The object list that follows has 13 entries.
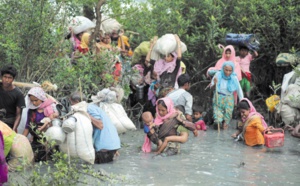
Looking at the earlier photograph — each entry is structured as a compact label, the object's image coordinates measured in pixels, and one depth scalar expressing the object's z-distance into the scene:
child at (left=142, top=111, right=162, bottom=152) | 10.11
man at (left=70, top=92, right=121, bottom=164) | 9.42
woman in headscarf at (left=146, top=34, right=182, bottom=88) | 12.83
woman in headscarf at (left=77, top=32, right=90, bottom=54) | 12.14
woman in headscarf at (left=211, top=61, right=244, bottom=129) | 12.87
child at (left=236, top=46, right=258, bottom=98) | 13.67
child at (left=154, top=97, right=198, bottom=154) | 10.12
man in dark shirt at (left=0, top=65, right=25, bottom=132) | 9.59
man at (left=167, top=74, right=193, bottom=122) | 11.41
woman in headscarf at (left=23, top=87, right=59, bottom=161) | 9.34
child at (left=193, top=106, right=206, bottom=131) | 12.95
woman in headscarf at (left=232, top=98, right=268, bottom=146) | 11.24
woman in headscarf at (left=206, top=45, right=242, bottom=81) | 13.34
